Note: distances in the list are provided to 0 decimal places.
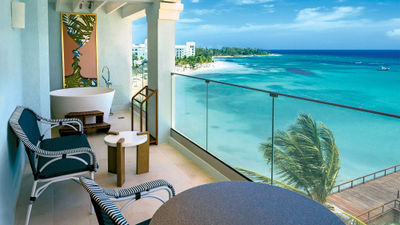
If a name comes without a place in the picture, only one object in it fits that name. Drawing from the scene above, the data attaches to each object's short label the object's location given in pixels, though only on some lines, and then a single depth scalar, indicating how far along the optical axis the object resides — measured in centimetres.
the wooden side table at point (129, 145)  340
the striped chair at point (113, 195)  123
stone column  456
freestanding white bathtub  534
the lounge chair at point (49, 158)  242
